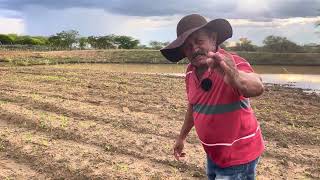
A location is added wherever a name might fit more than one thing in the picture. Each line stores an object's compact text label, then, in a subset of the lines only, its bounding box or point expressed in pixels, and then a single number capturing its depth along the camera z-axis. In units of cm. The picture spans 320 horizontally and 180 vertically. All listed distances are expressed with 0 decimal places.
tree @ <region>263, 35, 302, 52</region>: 2329
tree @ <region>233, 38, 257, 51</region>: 2446
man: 144
